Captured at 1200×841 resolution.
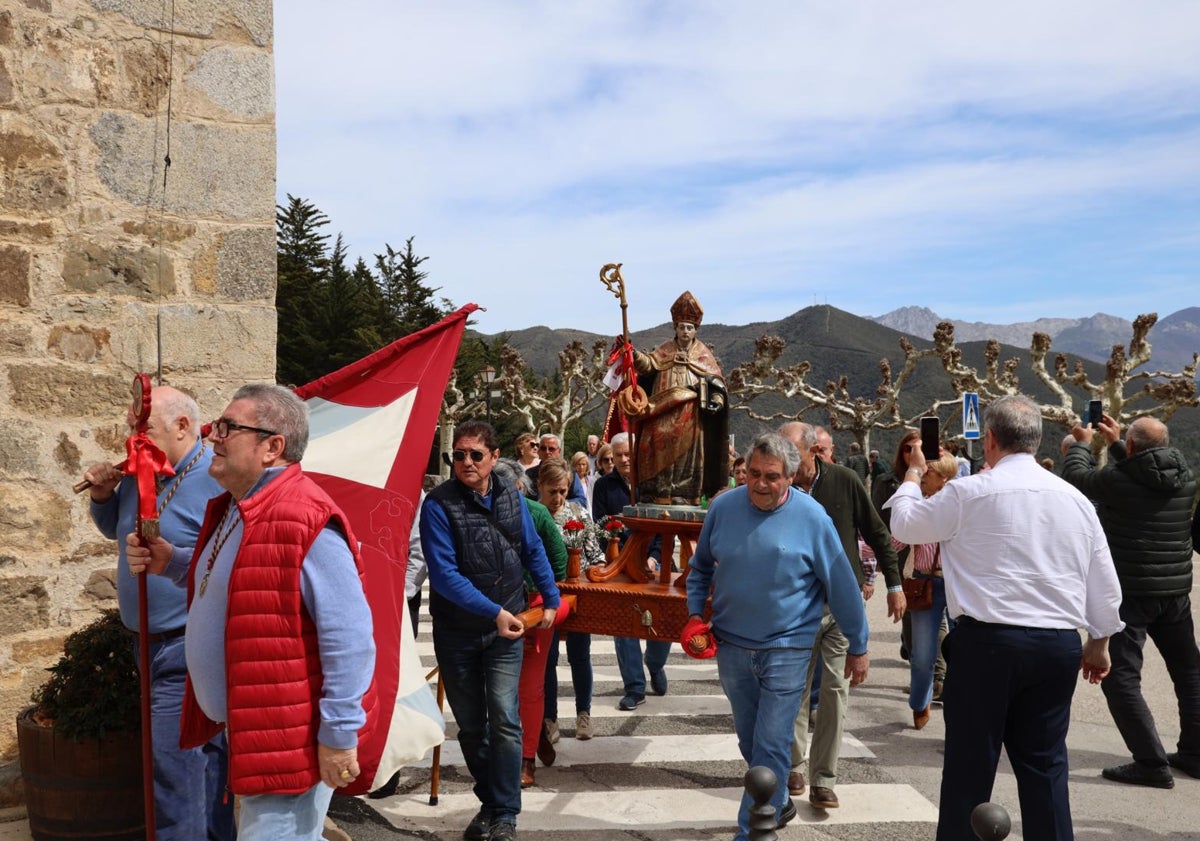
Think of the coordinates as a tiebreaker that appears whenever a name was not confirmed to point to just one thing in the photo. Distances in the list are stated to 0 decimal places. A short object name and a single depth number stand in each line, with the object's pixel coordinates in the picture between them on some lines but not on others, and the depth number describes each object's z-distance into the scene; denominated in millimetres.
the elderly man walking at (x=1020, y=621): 4324
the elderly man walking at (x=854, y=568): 5832
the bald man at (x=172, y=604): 4238
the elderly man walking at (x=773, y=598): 4777
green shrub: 4543
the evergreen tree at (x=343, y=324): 40531
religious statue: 6293
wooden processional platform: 5980
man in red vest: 2982
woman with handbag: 7453
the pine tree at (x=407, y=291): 46719
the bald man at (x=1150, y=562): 6641
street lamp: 31938
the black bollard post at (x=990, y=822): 3242
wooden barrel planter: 4551
